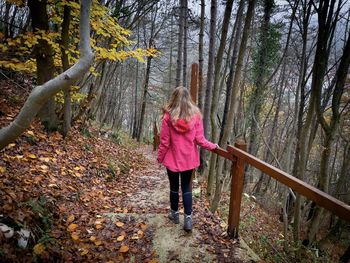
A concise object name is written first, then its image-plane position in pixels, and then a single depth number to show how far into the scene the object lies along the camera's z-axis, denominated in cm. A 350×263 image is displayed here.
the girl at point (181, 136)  350
